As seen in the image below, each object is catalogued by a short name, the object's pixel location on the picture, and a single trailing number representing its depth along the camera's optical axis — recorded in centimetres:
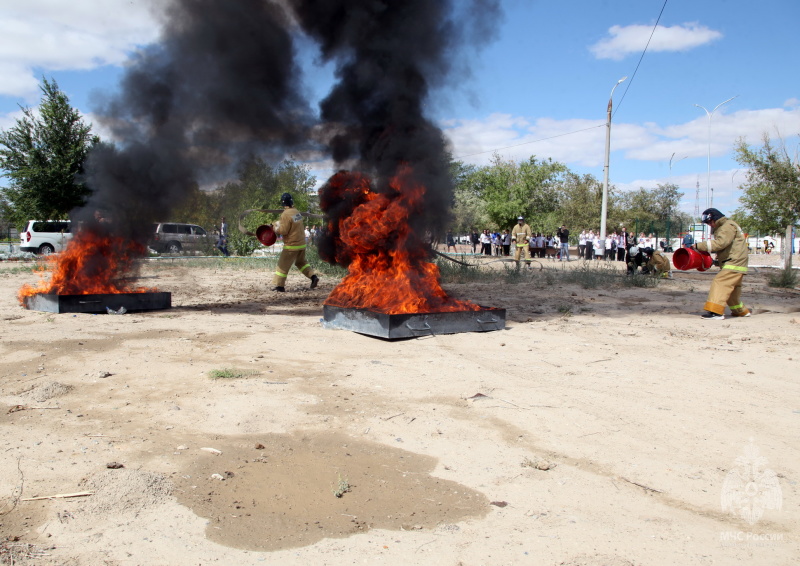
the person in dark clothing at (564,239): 2920
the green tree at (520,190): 4572
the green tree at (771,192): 1792
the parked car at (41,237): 2798
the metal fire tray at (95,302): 885
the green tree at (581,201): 4491
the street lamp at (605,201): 2450
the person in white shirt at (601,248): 2557
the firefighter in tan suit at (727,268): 966
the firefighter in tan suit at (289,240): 1177
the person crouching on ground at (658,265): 1644
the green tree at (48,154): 2612
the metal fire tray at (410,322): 746
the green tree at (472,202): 4472
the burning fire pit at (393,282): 771
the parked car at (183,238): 2884
